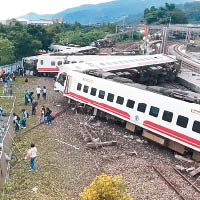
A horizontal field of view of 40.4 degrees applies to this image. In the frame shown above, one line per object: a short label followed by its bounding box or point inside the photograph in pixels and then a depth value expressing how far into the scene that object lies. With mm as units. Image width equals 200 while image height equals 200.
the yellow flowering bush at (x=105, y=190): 6191
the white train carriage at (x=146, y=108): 12500
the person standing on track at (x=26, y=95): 19578
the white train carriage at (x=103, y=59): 24438
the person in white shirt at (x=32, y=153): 11242
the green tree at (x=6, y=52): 31625
